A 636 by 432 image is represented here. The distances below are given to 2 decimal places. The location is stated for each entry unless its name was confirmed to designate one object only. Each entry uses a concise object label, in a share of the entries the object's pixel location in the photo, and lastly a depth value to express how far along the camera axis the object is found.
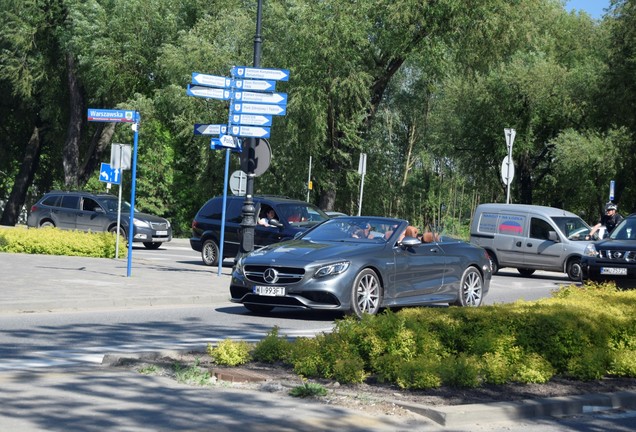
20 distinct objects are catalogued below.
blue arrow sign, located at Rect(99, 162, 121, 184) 25.30
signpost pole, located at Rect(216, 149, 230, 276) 22.23
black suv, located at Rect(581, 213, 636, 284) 20.72
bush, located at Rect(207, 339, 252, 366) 9.62
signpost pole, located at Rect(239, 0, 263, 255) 21.62
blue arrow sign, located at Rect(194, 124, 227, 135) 21.55
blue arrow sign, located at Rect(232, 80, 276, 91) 21.50
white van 27.70
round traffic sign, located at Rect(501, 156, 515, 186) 31.84
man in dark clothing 29.80
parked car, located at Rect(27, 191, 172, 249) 35.38
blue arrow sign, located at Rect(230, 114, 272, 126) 21.34
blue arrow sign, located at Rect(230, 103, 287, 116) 21.45
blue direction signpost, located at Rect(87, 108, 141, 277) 20.47
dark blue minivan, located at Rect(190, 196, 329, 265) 25.44
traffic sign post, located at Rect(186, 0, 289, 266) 21.31
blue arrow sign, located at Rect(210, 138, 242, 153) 21.28
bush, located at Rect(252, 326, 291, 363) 9.99
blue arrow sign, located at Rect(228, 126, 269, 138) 21.25
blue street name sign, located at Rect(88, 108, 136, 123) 20.47
